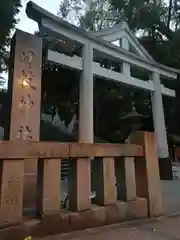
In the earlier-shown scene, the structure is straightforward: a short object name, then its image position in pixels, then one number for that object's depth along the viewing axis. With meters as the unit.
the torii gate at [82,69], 3.67
